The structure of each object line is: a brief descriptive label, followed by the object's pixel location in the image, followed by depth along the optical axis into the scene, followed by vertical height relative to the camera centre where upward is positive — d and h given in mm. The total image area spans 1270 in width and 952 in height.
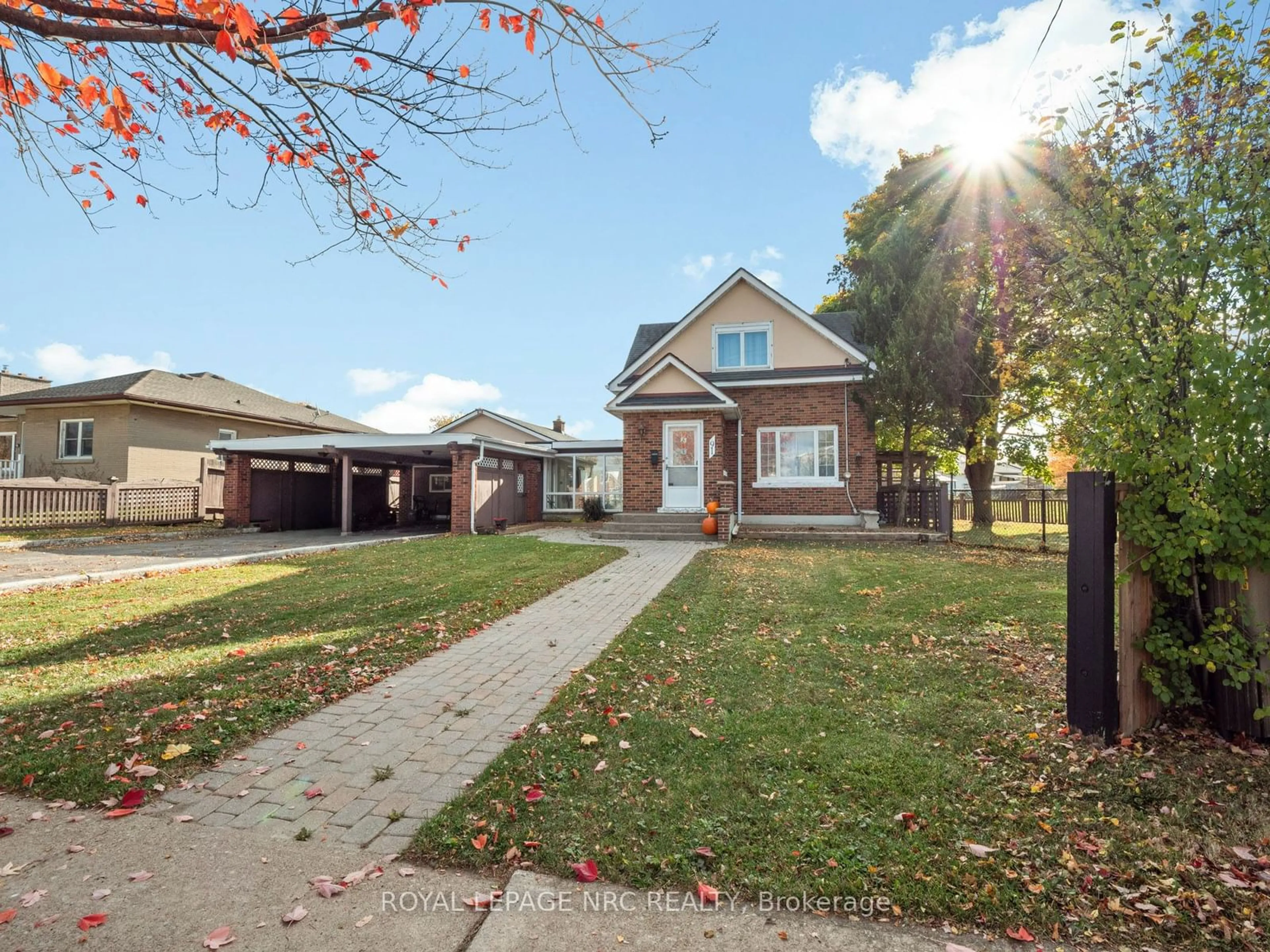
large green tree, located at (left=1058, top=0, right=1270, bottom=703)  3158 +810
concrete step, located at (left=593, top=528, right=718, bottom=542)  15711 -1097
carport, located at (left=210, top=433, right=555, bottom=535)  17500 +375
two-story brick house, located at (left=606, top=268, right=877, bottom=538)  16781 +2163
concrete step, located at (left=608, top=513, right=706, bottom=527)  16203 -674
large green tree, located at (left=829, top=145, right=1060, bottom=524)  14711 +5026
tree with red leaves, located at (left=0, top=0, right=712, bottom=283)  3594 +2852
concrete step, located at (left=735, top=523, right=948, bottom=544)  15391 -1066
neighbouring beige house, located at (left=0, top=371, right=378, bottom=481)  22000 +2509
